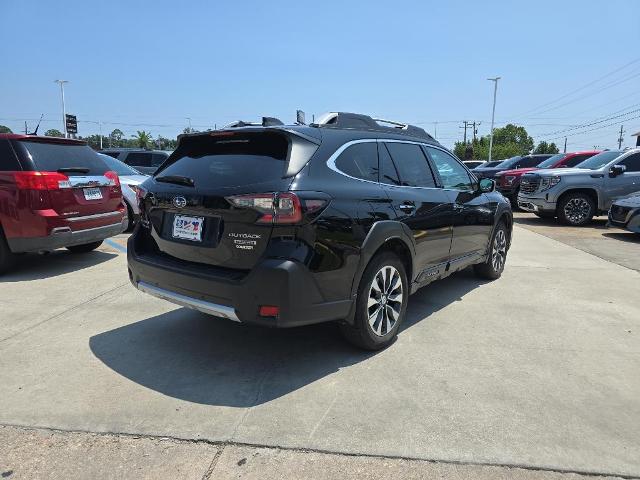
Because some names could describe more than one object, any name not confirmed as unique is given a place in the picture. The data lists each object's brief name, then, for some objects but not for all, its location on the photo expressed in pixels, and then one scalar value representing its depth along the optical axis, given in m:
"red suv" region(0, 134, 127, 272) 5.70
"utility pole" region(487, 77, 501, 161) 49.89
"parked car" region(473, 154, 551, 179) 17.97
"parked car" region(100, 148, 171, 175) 14.76
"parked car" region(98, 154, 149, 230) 8.97
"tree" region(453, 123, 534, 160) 98.75
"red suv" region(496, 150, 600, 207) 14.40
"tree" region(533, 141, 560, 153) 112.07
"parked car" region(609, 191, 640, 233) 9.30
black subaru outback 3.02
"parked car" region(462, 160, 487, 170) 28.96
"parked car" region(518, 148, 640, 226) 11.64
